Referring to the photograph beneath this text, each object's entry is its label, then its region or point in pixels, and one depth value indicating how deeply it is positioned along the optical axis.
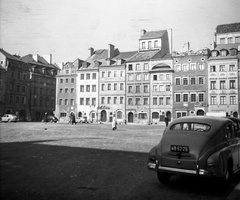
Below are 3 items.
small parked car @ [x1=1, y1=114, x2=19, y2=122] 42.75
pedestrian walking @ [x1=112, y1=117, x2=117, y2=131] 25.68
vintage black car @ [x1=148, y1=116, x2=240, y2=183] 5.43
